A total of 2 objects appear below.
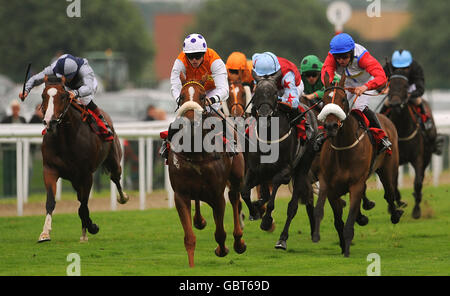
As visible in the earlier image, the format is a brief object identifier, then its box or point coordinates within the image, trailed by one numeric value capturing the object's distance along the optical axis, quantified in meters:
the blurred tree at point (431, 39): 51.88
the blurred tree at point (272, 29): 53.00
